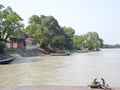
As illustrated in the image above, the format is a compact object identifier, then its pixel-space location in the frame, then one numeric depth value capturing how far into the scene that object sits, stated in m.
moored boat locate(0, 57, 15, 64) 13.82
